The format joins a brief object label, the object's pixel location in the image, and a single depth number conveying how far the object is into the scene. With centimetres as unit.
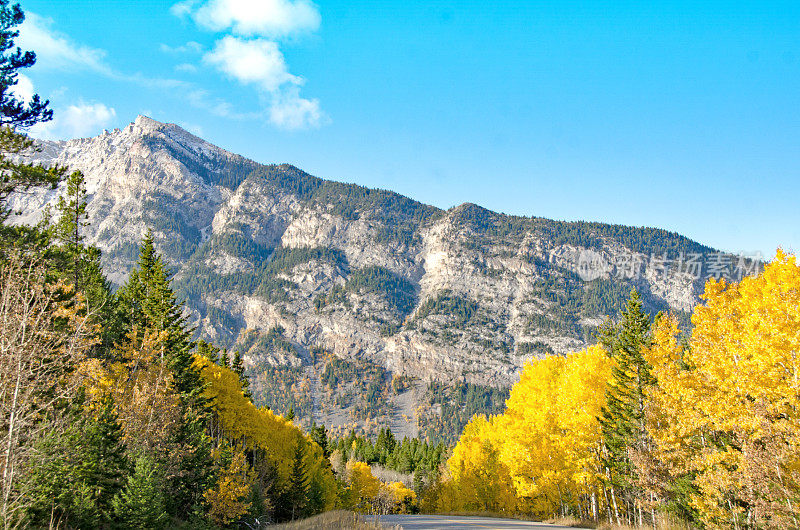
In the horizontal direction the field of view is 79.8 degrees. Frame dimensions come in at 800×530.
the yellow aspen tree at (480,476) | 5649
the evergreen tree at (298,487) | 5312
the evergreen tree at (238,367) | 6946
